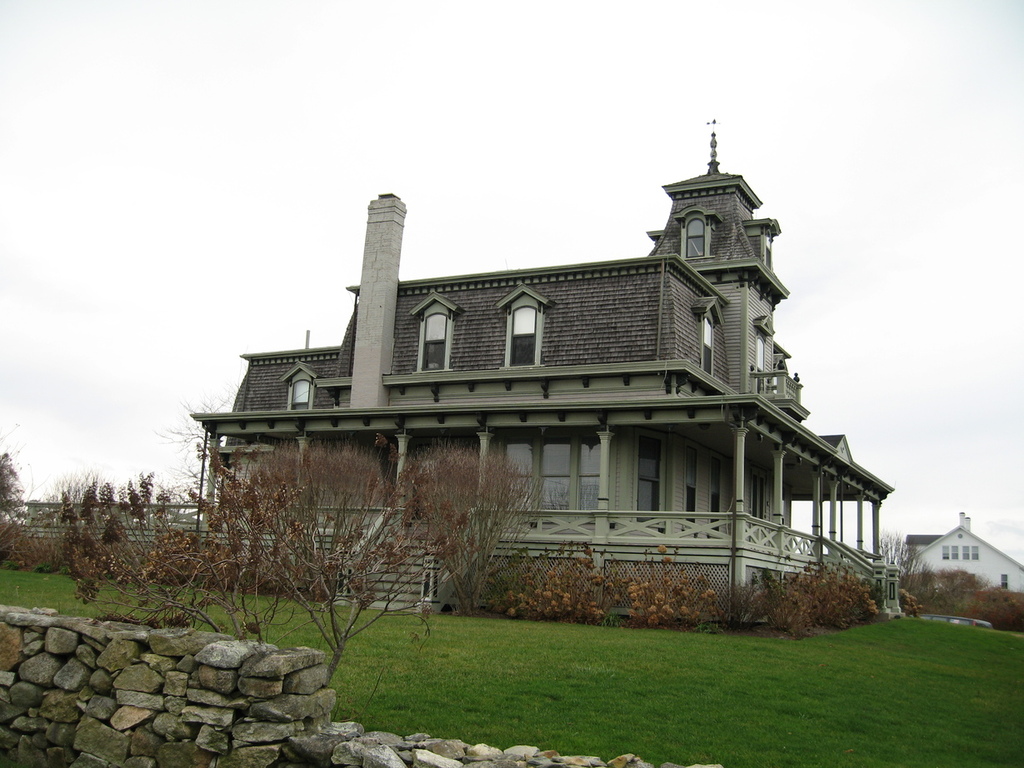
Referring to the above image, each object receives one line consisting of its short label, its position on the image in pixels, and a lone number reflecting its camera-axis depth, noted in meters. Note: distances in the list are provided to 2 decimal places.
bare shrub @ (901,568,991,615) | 49.34
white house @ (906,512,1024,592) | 73.62
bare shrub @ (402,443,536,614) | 17.80
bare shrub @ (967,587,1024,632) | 36.66
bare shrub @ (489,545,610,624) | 17.44
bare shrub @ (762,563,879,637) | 16.98
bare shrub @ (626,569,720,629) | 16.98
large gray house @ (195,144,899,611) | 19.72
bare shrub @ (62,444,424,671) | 8.53
